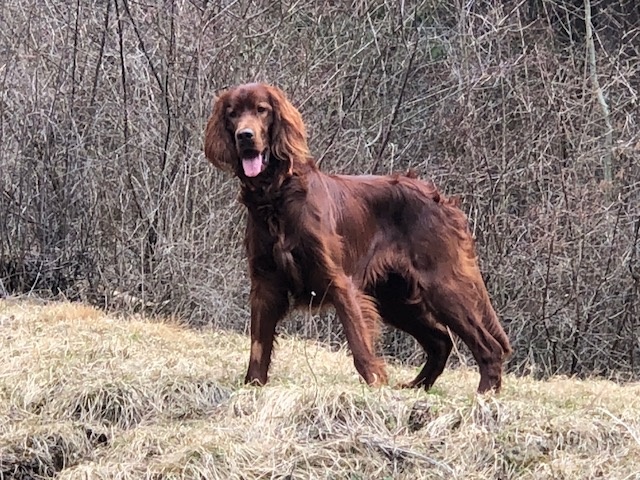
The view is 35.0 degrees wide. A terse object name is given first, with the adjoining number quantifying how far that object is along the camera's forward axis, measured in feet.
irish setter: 17.53
